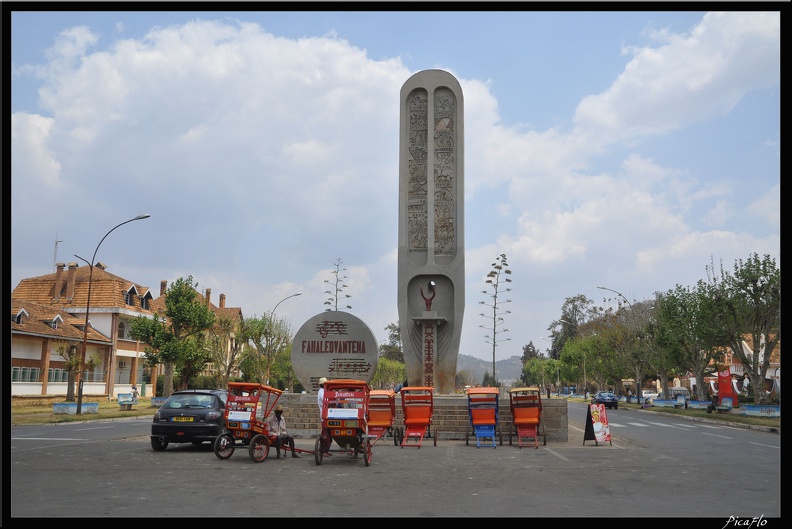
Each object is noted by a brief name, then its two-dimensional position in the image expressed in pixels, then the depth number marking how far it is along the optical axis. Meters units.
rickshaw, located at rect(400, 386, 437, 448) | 17.80
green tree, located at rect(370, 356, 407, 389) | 74.69
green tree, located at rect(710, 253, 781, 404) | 30.17
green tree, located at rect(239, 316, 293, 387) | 51.00
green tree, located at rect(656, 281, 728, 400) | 34.88
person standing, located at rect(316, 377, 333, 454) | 13.25
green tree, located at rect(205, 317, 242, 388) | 49.53
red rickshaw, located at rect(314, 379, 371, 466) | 13.17
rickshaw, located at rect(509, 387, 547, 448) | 17.64
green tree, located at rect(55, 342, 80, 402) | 37.19
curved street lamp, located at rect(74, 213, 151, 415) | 31.95
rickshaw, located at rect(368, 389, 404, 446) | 17.80
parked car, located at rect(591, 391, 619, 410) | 52.00
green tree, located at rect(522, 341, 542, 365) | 147.06
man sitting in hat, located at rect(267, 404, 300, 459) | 13.89
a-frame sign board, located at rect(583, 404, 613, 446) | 17.61
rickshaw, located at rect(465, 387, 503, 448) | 17.52
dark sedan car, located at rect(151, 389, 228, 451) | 16.19
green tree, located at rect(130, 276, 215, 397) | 42.88
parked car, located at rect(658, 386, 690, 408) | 61.00
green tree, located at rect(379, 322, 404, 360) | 113.25
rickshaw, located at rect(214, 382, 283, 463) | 13.82
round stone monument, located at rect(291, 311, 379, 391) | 22.34
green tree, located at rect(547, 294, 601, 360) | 106.12
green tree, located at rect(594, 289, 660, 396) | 51.03
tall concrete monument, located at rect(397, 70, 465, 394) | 25.59
